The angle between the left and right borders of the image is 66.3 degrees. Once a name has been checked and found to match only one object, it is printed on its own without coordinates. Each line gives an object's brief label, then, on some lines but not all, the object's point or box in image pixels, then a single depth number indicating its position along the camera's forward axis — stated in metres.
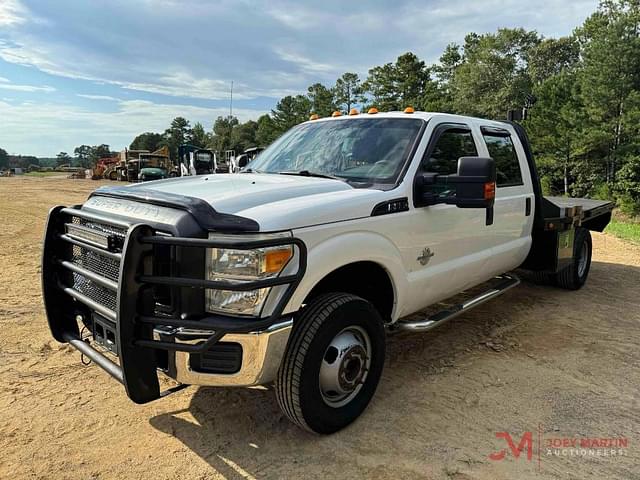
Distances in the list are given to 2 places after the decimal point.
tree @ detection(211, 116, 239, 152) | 81.94
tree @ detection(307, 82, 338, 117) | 47.83
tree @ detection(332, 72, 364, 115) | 50.19
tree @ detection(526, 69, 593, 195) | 24.25
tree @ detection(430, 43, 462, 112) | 42.19
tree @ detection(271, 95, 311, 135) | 50.06
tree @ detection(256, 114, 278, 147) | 52.47
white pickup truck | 2.37
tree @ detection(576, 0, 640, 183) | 22.47
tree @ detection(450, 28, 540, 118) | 42.44
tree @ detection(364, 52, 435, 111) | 40.03
